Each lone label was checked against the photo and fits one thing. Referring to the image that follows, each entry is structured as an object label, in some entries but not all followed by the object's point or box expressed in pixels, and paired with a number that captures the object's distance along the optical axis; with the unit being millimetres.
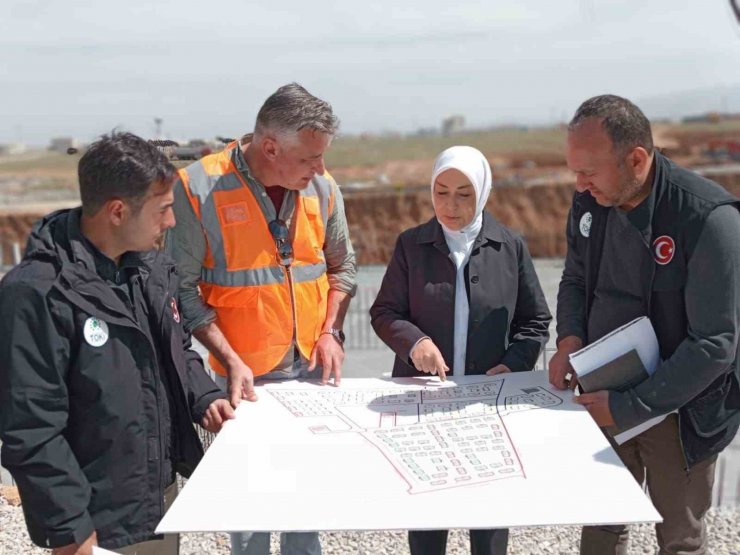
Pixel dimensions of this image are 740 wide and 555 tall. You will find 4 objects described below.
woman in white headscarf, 3389
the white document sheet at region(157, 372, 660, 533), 2289
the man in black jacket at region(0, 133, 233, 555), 2389
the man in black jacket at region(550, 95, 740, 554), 2857
